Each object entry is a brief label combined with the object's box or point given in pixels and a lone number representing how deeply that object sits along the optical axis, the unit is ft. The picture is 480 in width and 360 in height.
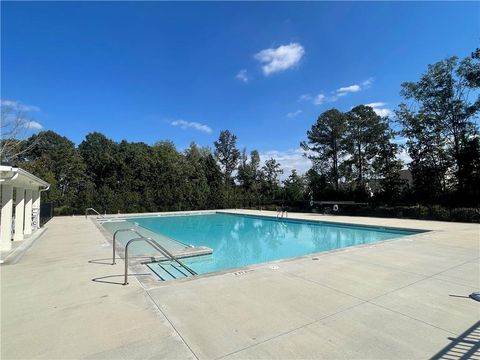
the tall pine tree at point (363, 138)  72.43
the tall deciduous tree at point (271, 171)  102.81
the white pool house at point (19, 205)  18.75
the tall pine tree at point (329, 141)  81.51
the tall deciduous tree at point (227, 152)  114.42
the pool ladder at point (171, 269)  18.47
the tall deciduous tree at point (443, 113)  58.52
